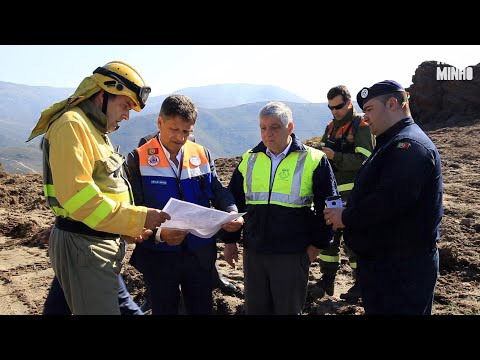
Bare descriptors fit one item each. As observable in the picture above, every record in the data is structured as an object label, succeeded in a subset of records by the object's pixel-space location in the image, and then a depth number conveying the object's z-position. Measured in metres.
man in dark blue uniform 2.46
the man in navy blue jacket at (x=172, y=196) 2.96
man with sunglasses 4.50
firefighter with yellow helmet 2.20
